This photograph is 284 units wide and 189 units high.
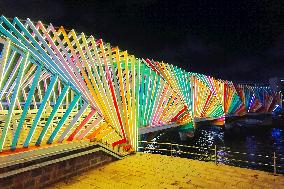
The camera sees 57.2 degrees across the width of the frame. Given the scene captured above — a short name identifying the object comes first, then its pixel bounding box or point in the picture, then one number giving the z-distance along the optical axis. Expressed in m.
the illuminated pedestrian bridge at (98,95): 10.19
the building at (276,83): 134.18
